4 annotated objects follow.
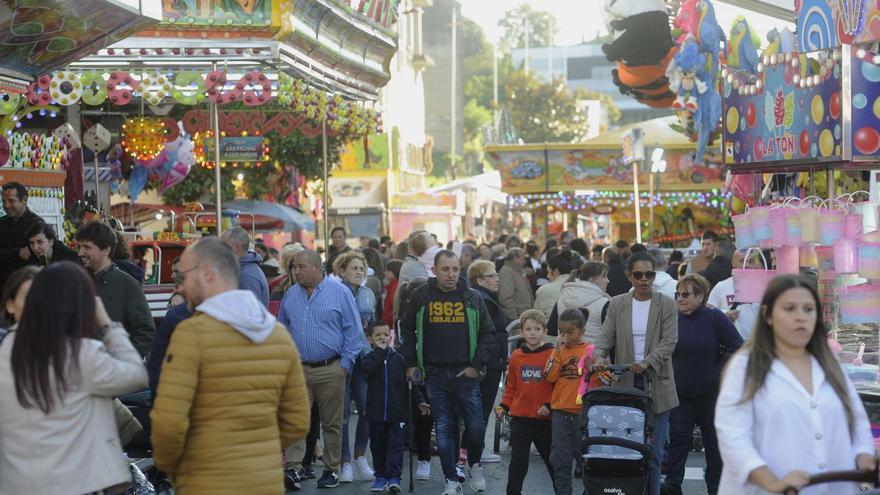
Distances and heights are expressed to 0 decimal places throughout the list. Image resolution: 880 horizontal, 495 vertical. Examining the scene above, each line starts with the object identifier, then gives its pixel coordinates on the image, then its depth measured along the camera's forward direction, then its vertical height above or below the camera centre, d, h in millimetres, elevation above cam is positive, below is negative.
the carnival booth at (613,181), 38531 +958
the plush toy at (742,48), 16438 +1896
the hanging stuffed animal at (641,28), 20734 +2699
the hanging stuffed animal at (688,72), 19719 +1927
